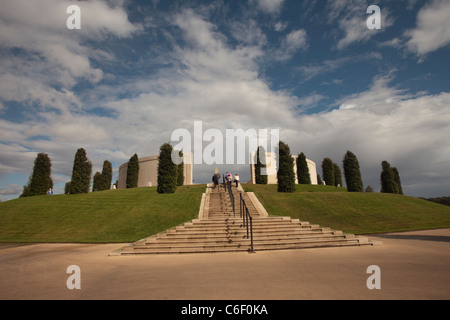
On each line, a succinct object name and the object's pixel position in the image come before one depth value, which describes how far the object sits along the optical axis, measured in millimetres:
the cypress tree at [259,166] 32188
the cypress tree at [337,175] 41794
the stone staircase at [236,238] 7980
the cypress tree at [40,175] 23953
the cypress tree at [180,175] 31581
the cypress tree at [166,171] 21516
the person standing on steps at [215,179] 21748
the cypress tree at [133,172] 38500
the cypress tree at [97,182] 41416
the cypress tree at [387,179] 30797
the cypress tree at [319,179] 51969
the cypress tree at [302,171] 33406
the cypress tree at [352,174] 26922
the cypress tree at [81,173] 23391
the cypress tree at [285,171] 21609
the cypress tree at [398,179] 39031
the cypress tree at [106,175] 41125
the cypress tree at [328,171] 37781
